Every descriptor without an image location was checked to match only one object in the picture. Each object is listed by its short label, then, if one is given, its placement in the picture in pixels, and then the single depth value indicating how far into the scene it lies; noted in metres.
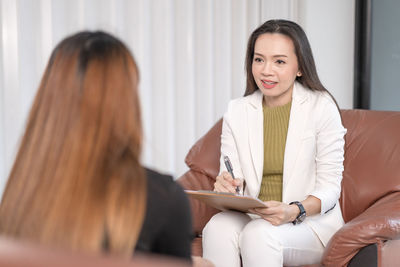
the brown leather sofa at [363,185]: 2.03
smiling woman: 2.16
